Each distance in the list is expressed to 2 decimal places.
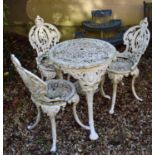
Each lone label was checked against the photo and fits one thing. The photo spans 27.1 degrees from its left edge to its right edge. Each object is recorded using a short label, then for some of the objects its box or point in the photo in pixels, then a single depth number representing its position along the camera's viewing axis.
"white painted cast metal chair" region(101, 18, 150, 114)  3.27
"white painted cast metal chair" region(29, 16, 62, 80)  3.58
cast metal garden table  2.82
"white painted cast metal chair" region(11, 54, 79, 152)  2.63
